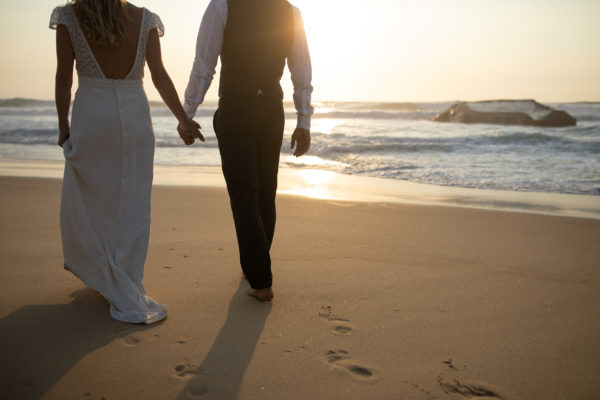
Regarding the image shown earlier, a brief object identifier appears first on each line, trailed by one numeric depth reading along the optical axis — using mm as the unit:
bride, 2227
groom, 2443
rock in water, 21469
